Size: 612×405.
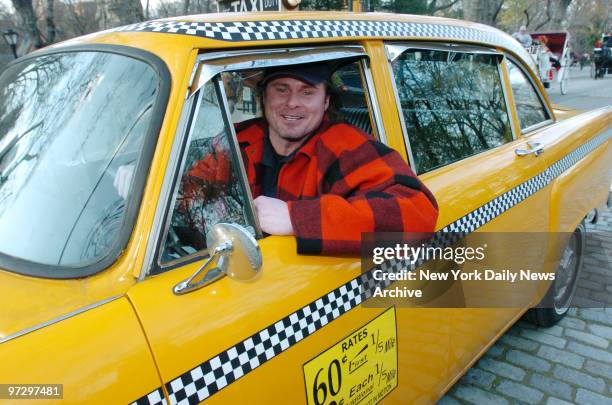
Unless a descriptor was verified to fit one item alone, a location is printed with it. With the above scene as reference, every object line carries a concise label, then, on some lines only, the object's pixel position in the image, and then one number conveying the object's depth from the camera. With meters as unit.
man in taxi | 1.47
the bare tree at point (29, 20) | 14.15
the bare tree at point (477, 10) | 12.35
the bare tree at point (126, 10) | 9.18
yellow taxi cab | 1.09
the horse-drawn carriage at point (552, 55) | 14.63
